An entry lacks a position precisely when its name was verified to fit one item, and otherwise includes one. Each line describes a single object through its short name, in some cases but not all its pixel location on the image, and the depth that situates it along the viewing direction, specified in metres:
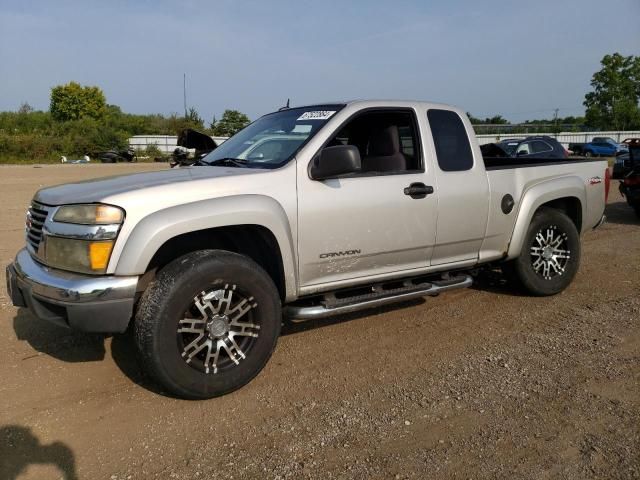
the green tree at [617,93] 51.56
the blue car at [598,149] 32.66
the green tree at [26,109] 59.94
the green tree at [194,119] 59.82
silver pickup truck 3.07
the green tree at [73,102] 69.76
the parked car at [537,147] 15.41
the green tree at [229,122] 60.89
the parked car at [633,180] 10.09
